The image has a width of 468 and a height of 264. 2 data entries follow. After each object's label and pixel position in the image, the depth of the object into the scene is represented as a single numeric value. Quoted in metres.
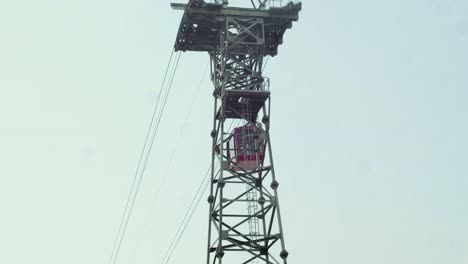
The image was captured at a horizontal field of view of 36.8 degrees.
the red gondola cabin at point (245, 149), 31.44
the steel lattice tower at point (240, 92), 30.11
